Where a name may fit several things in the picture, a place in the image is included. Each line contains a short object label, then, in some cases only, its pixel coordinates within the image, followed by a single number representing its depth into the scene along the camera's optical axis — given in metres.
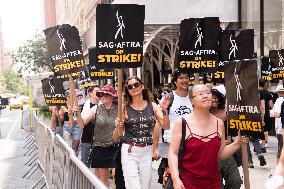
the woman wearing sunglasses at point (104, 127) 7.31
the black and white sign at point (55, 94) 11.56
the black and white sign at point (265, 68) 13.49
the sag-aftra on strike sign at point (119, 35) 6.32
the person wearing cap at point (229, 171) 5.70
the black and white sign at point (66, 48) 8.41
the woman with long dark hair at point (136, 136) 6.05
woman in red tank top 4.55
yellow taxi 63.49
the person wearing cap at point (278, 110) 9.92
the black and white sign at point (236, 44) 8.58
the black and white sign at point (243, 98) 4.57
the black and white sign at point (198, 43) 7.82
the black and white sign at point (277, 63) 11.74
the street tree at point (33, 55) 62.53
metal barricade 4.29
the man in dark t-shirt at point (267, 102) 12.05
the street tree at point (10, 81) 164.62
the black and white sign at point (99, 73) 13.49
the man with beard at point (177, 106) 6.43
